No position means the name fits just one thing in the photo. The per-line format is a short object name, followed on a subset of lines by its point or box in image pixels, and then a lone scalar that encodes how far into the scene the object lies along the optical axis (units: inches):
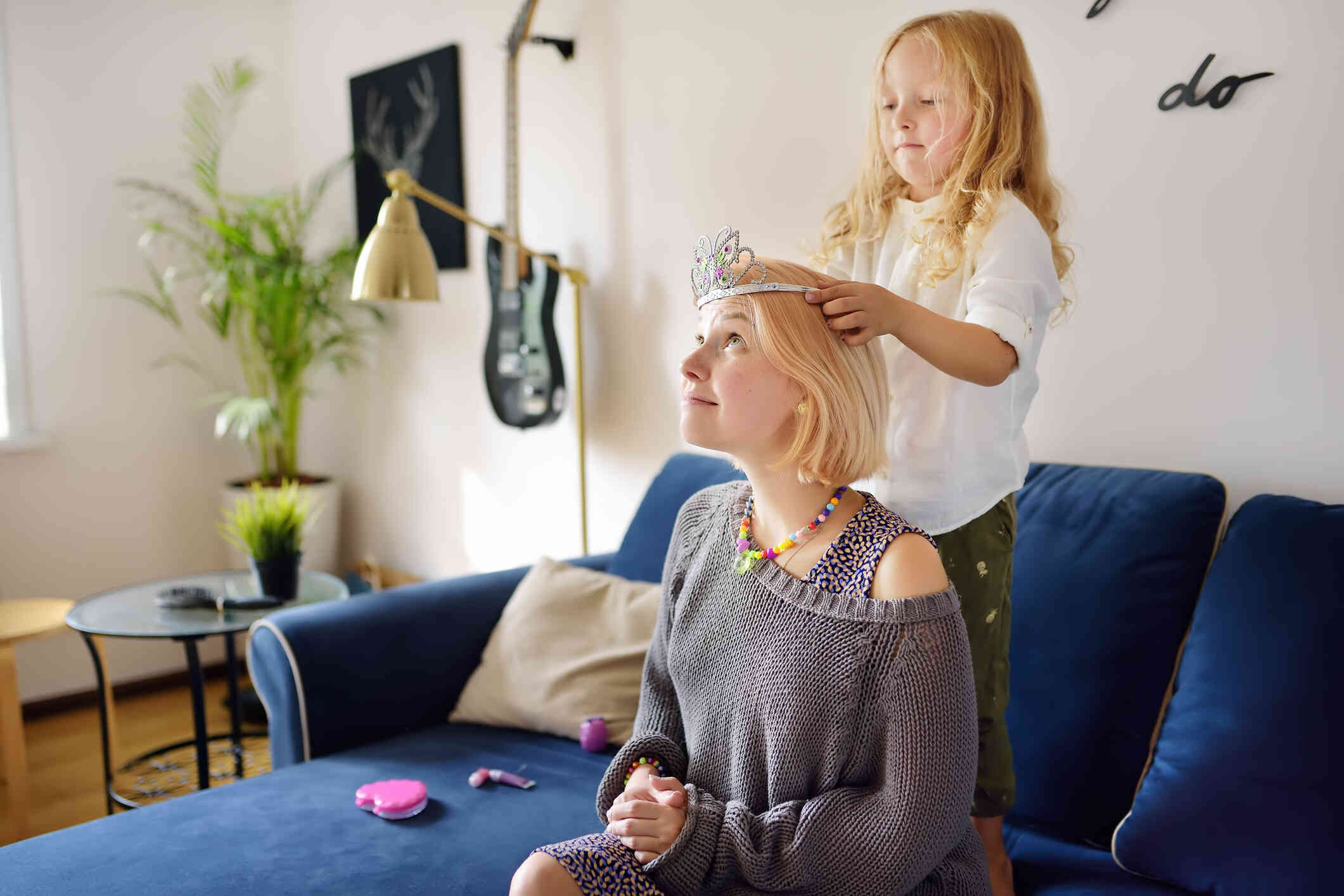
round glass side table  86.0
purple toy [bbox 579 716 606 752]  71.2
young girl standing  47.4
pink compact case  61.8
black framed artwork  117.0
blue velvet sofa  50.6
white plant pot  128.9
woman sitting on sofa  39.9
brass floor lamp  88.0
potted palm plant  123.3
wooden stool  91.5
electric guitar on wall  102.3
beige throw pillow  74.0
